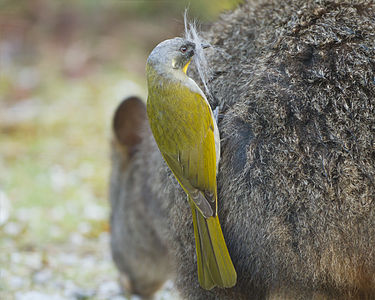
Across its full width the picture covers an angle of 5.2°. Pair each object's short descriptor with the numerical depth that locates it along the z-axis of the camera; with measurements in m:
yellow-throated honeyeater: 2.99
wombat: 2.99
